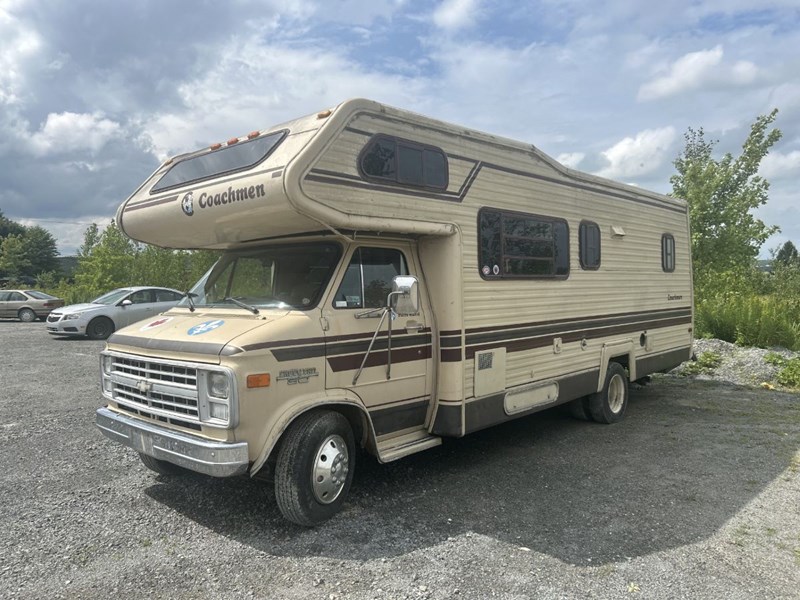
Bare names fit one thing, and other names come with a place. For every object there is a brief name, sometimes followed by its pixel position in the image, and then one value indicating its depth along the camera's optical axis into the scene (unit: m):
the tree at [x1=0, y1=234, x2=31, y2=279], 51.90
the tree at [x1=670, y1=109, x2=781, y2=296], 16.61
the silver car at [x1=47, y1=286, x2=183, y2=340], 16.25
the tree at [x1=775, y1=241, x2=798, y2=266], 66.12
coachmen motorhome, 4.36
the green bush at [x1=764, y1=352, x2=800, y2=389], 10.54
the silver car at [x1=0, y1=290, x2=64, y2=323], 23.95
